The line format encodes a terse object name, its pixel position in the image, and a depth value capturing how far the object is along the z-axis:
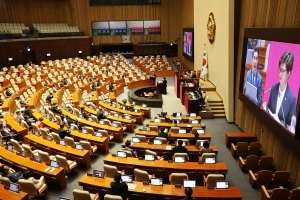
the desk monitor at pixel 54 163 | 6.76
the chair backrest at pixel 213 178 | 5.83
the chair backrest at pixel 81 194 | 5.35
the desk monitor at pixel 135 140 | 8.48
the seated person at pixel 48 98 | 13.99
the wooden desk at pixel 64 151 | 7.79
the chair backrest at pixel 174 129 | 9.34
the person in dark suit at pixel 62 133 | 8.74
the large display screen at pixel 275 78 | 6.24
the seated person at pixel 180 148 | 7.37
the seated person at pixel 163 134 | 8.65
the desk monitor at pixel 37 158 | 7.06
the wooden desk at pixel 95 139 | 8.78
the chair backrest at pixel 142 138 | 8.51
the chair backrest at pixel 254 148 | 8.34
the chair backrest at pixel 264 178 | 6.54
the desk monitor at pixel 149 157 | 7.11
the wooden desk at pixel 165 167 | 6.58
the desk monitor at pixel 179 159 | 6.95
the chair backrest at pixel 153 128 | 9.67
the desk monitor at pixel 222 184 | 5.61
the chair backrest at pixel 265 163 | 7.25
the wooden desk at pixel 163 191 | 5.40
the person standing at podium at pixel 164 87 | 16.56
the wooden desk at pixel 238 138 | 9.15
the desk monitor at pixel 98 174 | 6.18
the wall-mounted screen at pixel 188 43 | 21.03
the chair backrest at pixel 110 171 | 6.37
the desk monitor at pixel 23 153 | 7.50
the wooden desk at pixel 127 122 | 10.83
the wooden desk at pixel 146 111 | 12.79
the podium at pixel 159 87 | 16.53
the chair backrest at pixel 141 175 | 6.07
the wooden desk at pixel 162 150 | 7.76
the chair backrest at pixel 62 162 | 7.04
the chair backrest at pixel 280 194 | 5.50
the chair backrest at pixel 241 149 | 8.33
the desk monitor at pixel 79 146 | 8.02
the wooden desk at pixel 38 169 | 6.63
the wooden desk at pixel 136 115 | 11.91
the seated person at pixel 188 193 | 4.71
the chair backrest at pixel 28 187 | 5.90
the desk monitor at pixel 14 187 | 5.63
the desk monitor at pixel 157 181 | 5.79
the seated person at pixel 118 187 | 5.41
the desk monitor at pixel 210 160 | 6.84
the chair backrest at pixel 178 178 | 5.96
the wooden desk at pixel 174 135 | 8.79
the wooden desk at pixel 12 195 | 5.44
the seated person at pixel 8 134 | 9.32
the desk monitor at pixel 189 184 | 5.67
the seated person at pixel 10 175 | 6.08
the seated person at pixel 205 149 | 7.22
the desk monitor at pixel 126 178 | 5.99
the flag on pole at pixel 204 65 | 15.96
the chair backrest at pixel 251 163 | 7.43
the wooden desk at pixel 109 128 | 9.81
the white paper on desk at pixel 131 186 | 5.74
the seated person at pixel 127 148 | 7.53
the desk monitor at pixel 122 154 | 7.27
